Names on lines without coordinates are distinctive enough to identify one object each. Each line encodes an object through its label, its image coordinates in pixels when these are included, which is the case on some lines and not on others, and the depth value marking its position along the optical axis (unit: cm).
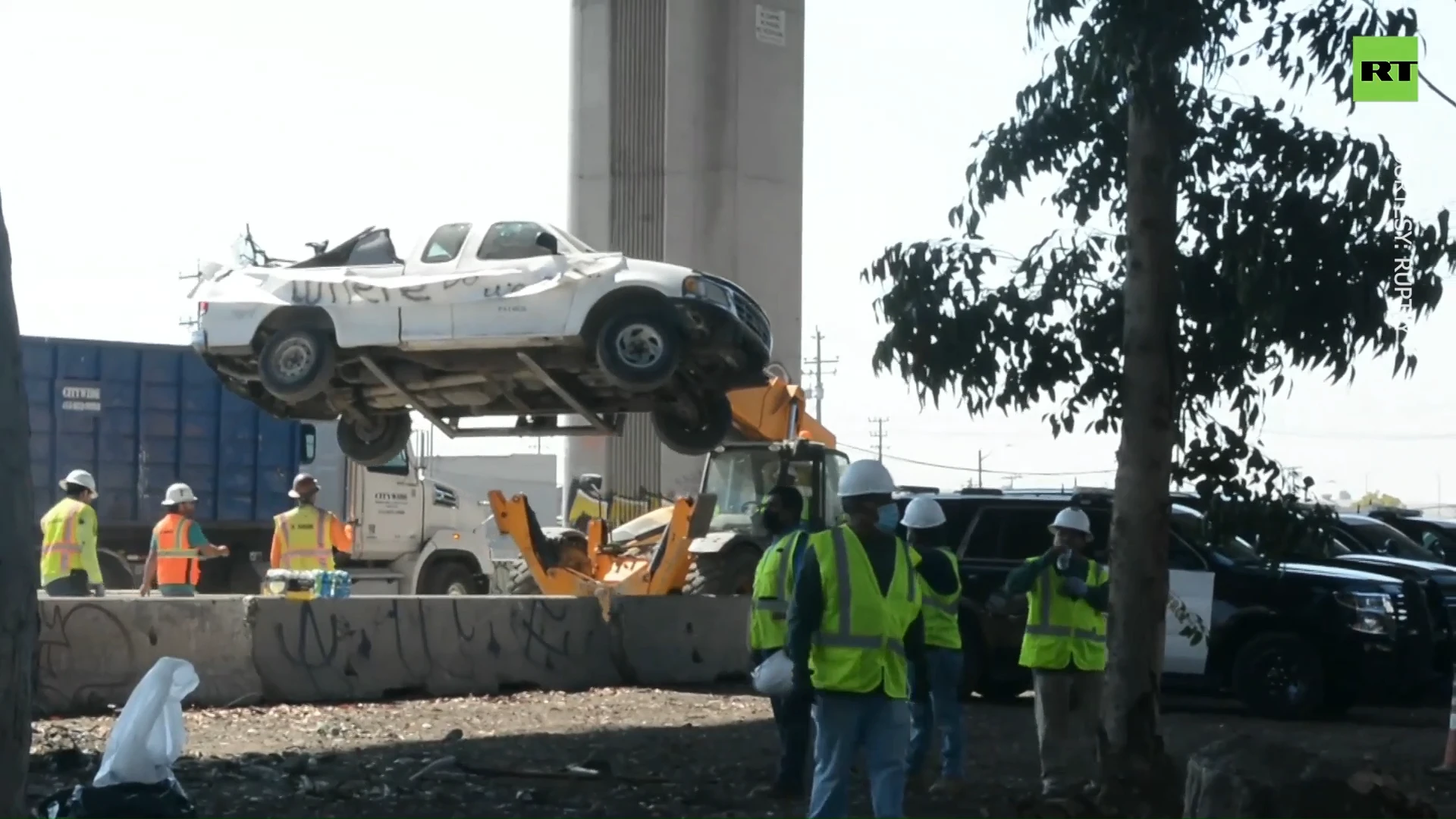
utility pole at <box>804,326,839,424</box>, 8371
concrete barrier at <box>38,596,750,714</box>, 1417
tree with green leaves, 981
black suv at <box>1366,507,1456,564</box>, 2398
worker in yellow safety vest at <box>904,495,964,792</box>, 1086
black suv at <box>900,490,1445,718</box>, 1631
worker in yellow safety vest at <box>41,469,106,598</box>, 1636
